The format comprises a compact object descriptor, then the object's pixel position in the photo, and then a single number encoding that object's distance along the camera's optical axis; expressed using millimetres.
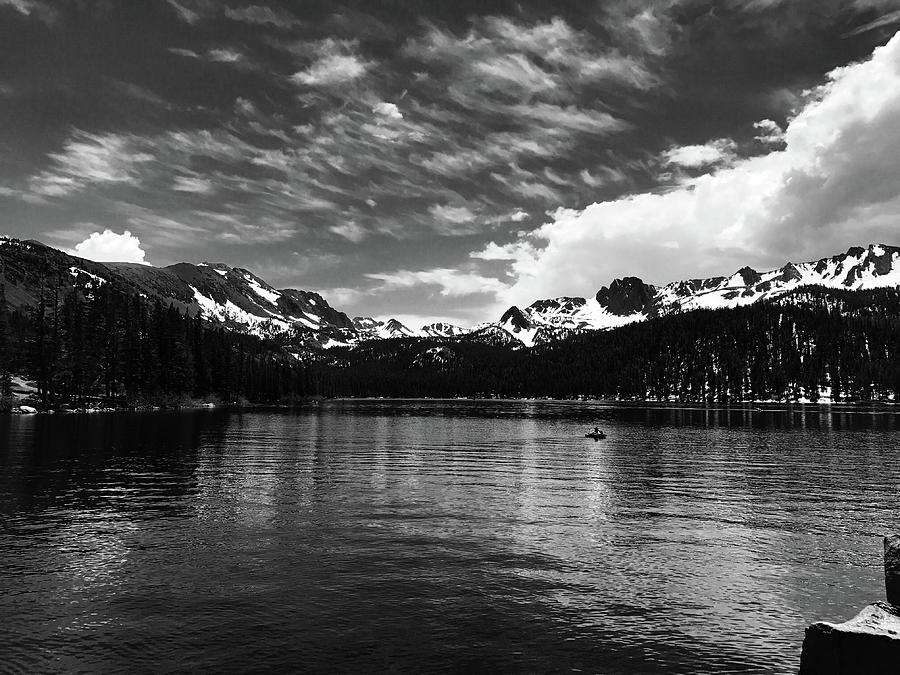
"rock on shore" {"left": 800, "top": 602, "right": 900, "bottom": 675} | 11164
